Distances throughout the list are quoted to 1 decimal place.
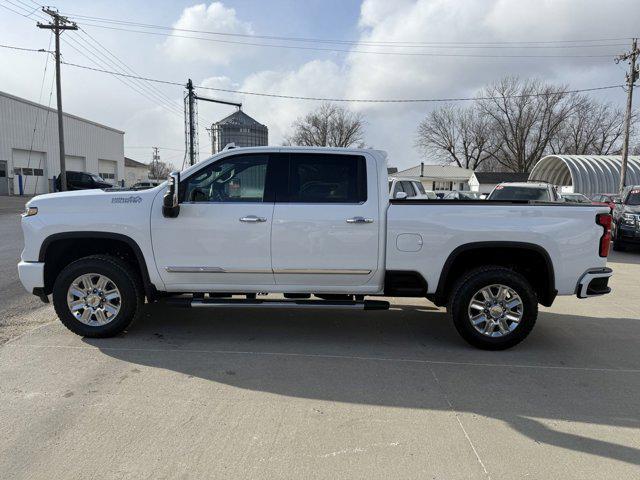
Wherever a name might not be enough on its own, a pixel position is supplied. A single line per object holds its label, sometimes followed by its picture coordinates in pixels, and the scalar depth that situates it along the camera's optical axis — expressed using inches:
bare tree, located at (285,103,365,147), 2504.9
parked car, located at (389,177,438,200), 517.0
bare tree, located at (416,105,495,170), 2770.7
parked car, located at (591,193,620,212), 769.6
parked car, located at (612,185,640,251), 507.8
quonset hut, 1434.8
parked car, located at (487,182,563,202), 525.3
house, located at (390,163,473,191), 2588.6
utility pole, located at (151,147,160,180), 4121.6
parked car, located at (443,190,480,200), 972.6
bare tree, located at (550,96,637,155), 2490.2
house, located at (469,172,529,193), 2410.2
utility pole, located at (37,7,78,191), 1060.8
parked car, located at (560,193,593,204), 815.1
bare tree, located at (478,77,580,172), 2407.7
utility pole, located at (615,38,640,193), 1101.1
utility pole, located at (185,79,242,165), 1104.8
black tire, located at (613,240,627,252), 531.9
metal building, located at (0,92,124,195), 1459.2
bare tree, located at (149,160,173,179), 4026.6
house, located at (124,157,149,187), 2905.5
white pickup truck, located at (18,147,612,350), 189.8
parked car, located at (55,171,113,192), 1272.1
